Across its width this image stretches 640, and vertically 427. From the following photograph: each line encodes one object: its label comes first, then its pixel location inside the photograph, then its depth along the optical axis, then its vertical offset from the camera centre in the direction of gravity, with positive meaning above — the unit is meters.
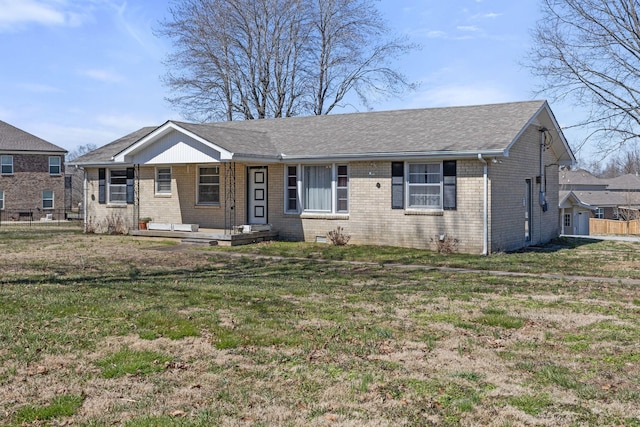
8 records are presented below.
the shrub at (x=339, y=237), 19.28 -0.86
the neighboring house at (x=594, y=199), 42.56 +1.05
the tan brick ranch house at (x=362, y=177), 17.56 +1.19
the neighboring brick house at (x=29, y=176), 39.12 +2.42
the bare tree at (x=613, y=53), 18.25 +5.02
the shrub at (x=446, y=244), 17.42 -1.00
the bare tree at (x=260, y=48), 36.34 +10.33
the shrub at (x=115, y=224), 23.81 -0.51
